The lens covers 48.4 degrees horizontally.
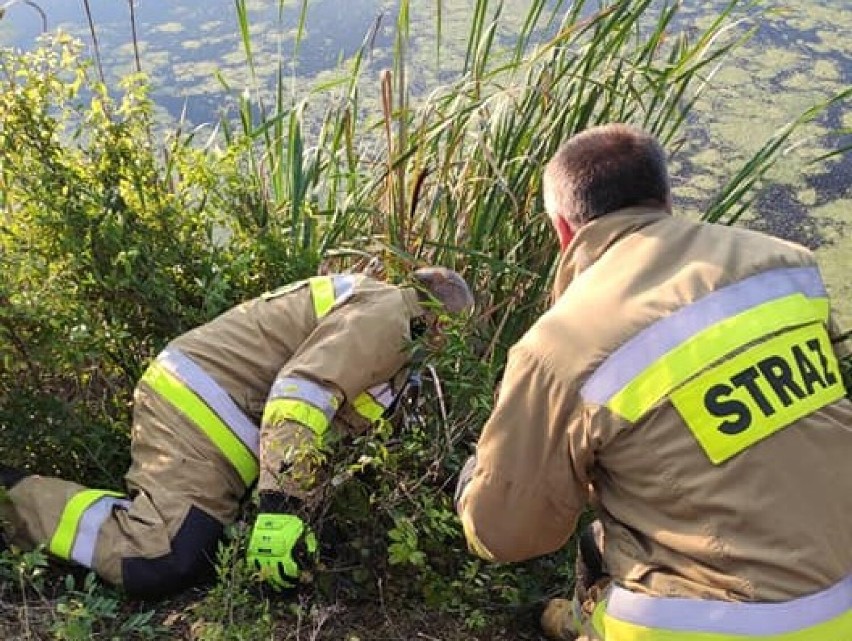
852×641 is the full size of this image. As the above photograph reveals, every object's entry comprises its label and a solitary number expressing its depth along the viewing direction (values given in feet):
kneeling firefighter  7.60
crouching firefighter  5.15
